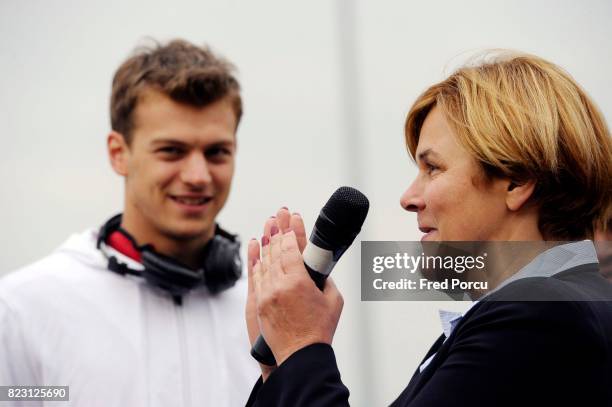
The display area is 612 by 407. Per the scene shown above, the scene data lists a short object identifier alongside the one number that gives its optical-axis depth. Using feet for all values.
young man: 9.85
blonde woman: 7.72
